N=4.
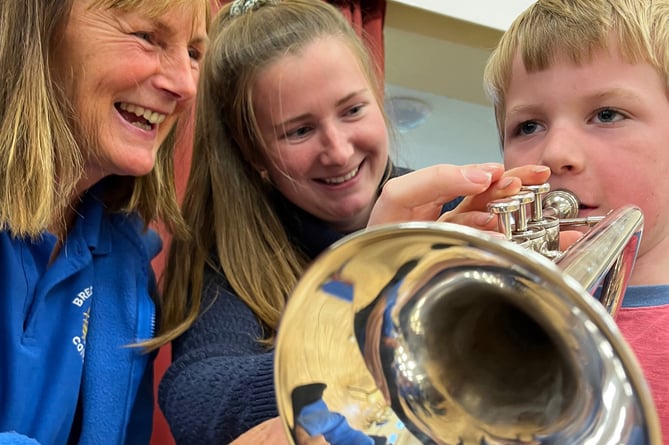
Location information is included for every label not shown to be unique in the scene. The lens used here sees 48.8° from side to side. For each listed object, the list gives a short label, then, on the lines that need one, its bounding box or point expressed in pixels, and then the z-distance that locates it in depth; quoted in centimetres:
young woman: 113
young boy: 93
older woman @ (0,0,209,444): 97
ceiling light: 306
